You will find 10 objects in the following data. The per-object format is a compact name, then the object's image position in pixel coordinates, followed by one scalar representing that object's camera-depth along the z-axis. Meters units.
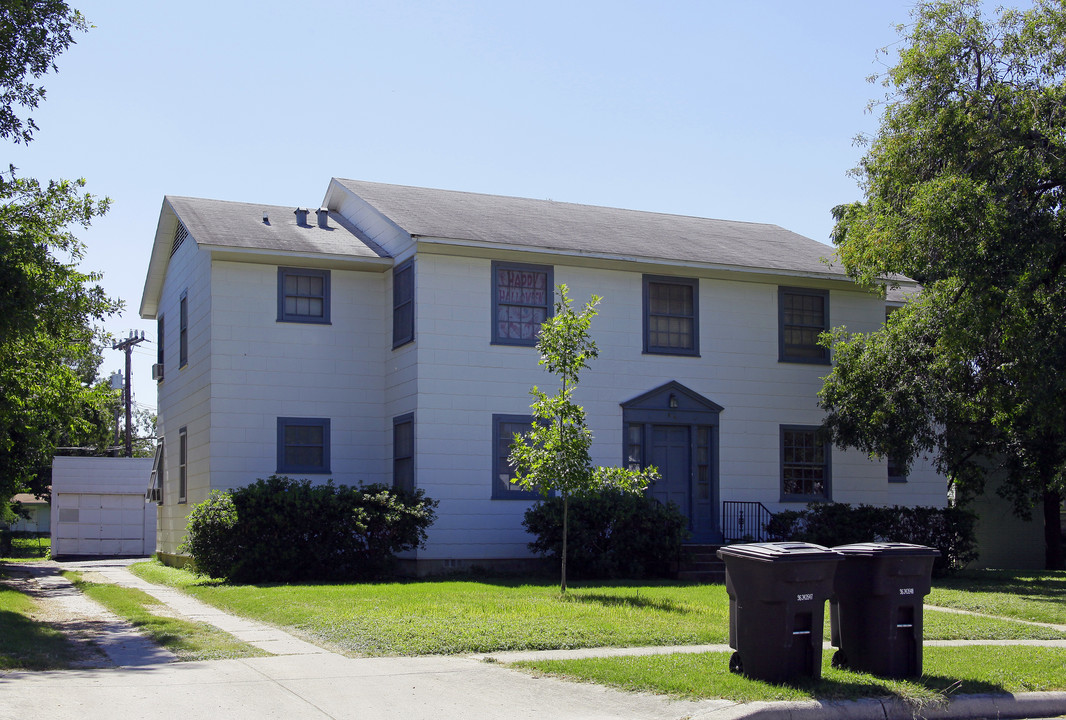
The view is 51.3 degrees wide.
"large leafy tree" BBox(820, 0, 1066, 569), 16.38
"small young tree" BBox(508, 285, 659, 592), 15.73
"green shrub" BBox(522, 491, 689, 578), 18.50
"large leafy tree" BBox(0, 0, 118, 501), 14.63
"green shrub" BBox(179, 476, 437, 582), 18.16
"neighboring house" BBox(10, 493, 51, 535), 66.75
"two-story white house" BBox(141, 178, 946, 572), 20.17
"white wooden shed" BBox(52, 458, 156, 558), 34.28
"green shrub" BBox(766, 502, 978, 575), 20.61
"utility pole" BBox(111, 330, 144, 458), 47.81
